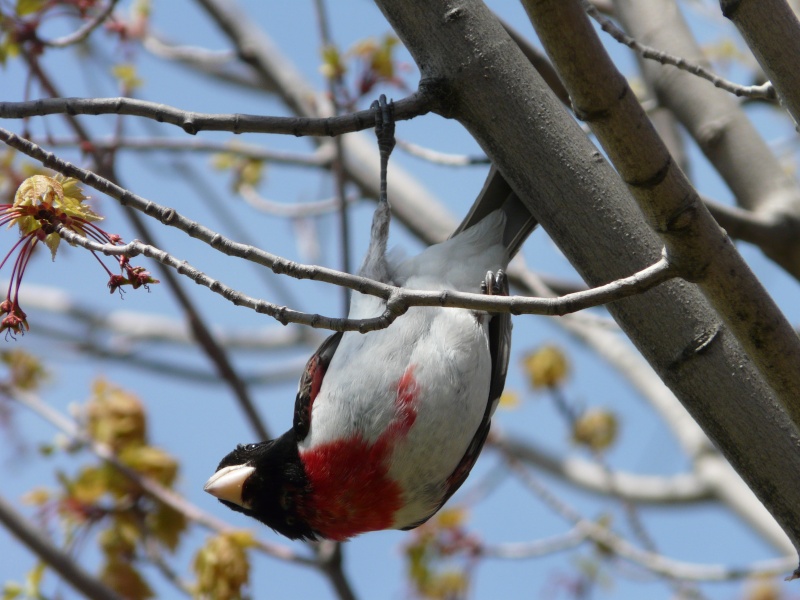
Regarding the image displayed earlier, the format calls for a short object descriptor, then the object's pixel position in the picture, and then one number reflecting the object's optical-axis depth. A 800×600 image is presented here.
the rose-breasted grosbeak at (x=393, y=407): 6.56
